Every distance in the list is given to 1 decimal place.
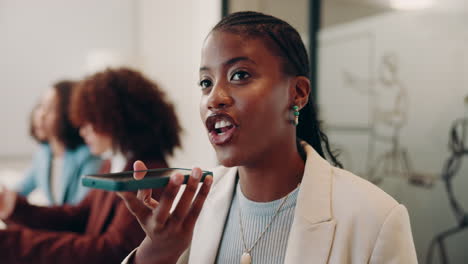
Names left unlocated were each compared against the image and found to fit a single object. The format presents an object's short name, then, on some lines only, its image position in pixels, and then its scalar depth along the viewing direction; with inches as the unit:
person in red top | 46.8
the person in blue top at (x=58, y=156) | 77.2
